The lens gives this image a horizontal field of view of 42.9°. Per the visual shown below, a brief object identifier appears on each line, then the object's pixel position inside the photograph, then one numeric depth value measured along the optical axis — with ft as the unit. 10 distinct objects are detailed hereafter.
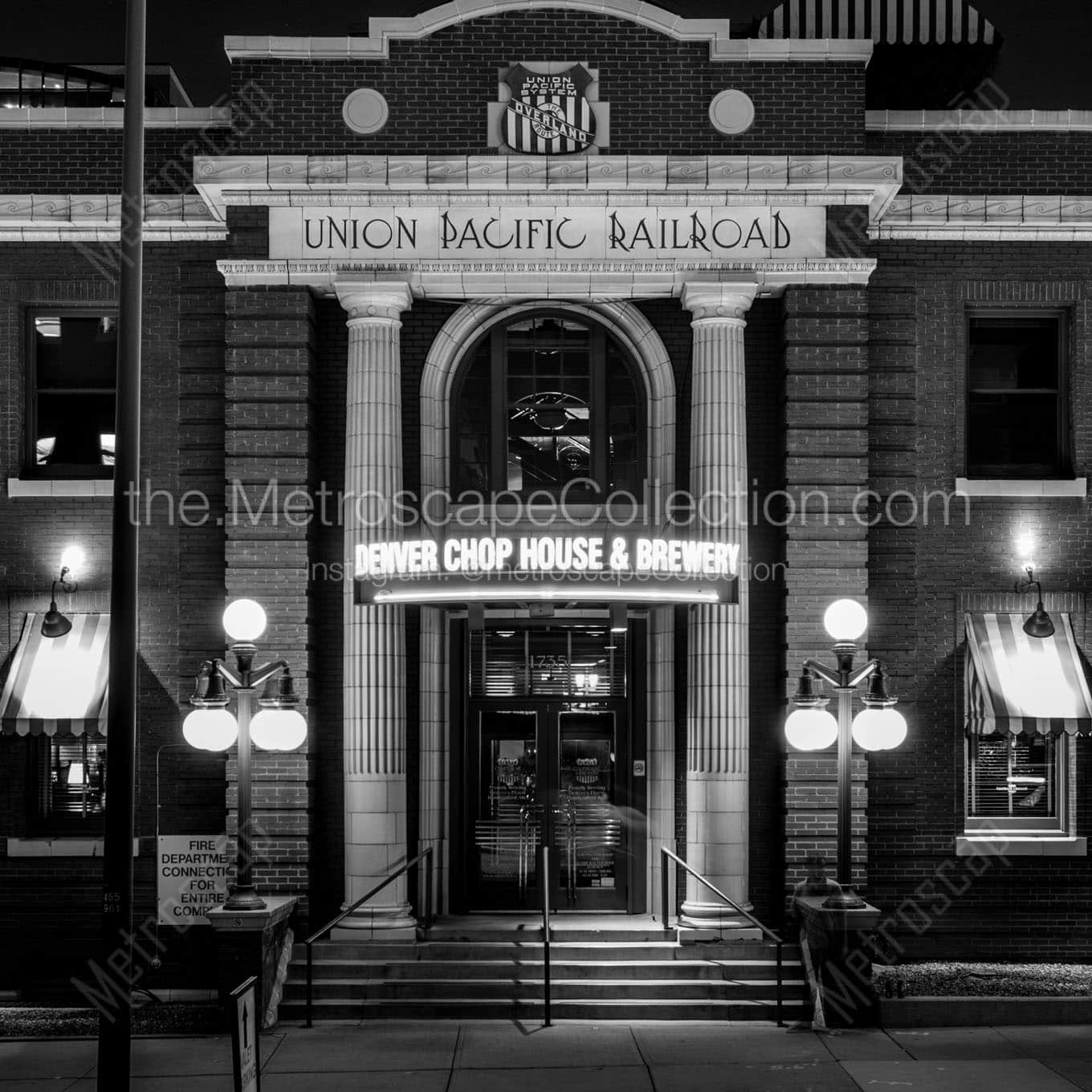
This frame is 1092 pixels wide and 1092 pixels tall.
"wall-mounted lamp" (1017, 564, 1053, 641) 54.49
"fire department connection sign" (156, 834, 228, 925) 52.80
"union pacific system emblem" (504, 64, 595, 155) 54.24
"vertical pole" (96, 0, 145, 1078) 34.96
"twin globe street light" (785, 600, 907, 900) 46.34
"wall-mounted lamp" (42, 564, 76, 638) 54.54
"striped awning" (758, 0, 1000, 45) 64.34
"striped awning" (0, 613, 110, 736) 52.47
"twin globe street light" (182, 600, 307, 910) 45.68
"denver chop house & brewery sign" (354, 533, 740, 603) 48.88
